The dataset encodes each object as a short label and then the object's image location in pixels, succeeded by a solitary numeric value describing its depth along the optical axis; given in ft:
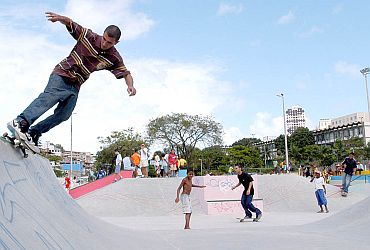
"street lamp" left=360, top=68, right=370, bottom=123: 136.94
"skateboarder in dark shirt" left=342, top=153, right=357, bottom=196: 49.74
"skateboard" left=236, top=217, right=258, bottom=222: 36.11
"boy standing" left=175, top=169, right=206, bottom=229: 31.14
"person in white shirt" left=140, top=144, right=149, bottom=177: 56.94
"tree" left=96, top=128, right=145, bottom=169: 184.14
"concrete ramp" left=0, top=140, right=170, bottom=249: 9.33
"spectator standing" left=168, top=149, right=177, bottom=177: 65.00
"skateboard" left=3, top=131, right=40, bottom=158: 12.60
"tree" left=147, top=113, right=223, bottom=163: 167.63
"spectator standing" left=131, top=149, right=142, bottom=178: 62.51
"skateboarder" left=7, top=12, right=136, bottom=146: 13.33
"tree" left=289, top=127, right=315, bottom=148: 300.81
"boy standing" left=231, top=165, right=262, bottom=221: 36.21
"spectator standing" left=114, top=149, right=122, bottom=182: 59.31
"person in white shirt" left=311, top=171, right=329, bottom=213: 44.96
